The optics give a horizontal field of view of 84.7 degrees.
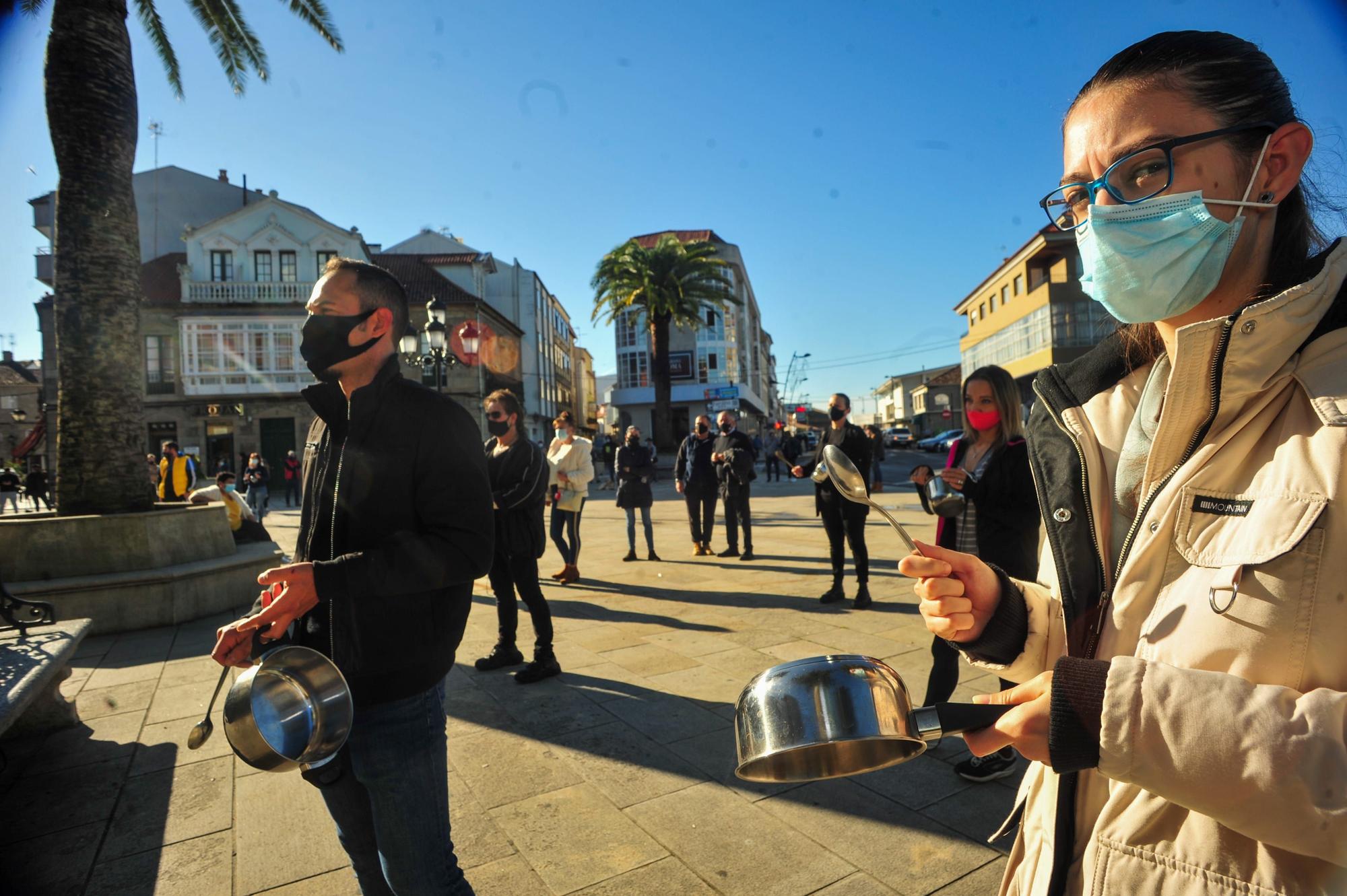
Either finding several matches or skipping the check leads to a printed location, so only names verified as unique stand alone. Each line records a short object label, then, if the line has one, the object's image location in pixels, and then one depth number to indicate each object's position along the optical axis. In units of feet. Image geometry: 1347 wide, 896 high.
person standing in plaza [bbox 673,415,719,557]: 33.83
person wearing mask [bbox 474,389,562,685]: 16.78
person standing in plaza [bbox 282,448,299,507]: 72.02
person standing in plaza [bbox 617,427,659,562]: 32.81
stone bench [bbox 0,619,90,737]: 10.21
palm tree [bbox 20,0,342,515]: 23.29
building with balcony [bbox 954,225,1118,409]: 129.18
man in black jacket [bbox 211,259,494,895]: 6.17
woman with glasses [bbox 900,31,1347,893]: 2.78
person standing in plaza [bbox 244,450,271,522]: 58.18
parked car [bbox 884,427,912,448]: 205.57
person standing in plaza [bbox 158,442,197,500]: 35.04
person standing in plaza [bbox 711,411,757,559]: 32.12
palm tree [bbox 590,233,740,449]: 108.37
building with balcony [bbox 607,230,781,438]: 177.99
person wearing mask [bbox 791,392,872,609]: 22.16
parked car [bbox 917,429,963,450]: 167.45
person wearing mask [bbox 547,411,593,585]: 27.27
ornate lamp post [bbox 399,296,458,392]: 44.31
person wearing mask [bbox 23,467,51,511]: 75.36
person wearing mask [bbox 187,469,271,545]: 28.30
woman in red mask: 12.50
